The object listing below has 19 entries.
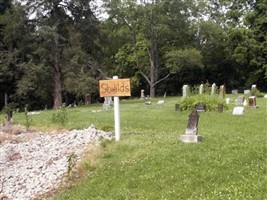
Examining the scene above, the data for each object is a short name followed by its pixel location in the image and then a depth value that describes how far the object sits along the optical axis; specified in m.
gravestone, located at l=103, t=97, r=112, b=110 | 27.73
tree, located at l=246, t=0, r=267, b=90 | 49.84
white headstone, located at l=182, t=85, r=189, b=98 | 24.43
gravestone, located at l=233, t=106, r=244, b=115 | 19.08
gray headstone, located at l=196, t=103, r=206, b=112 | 20.68
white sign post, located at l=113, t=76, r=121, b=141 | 12.27
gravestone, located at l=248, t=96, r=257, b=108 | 22.49
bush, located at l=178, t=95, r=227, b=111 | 20.98
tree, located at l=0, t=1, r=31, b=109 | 36.38
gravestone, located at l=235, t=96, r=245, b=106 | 23.56
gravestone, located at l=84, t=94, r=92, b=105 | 42.11
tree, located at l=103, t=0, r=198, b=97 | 48.31
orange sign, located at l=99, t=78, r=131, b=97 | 12.28
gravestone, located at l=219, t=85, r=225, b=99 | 27.85
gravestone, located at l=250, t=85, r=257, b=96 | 33.12
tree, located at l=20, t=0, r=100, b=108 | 36.53
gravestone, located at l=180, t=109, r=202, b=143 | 11.11
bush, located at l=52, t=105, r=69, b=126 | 16.97
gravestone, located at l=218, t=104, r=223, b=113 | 20.31
